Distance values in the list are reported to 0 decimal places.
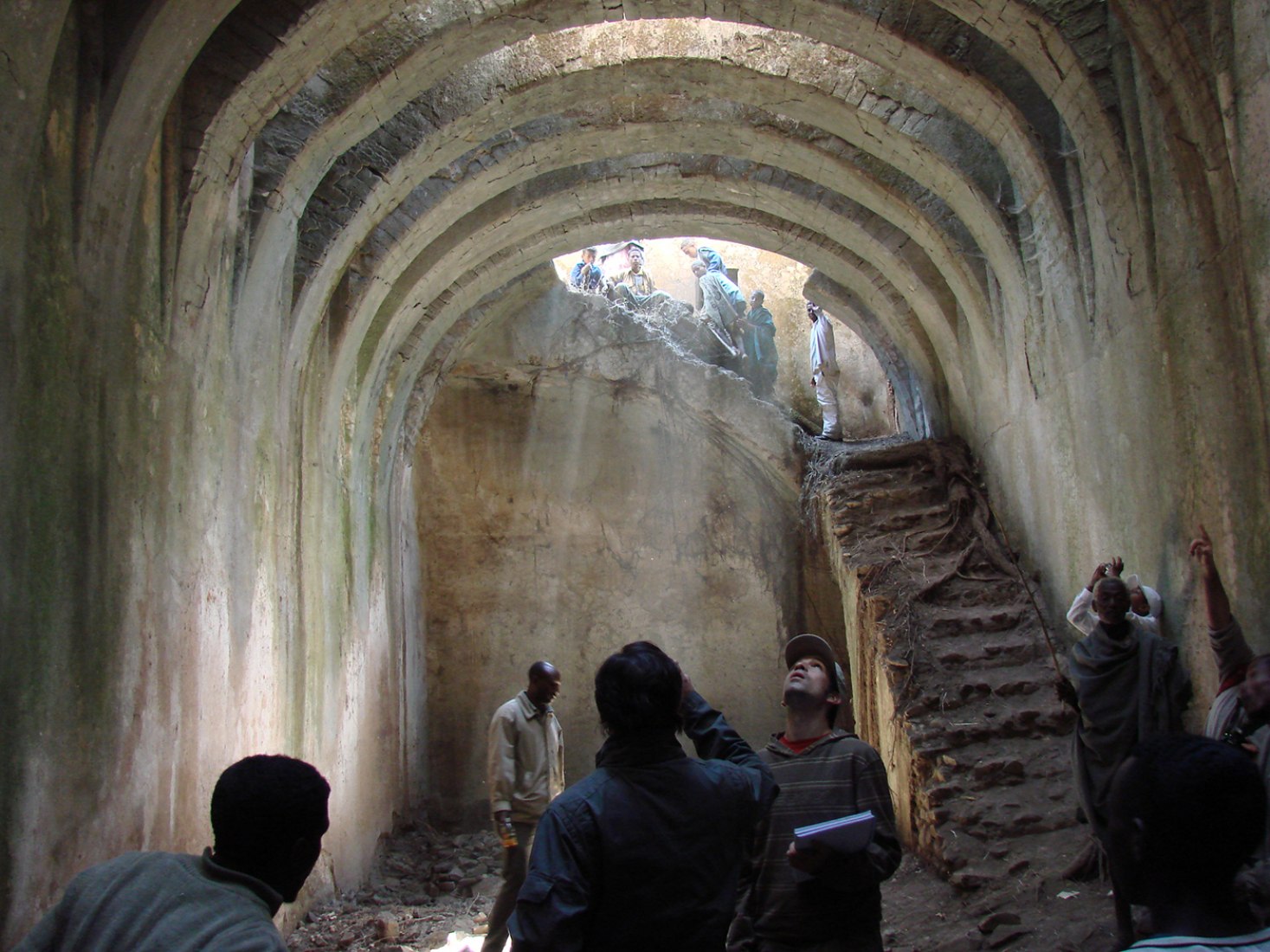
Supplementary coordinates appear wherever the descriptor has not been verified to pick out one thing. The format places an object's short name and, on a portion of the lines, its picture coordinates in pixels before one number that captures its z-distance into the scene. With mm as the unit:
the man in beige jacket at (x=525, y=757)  5000
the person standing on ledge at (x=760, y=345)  13945
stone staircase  5723
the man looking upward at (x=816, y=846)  2311
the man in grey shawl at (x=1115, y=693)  3996
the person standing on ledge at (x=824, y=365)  12820
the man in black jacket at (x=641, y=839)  1857
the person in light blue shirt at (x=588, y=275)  13922
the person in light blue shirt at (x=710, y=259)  14461
